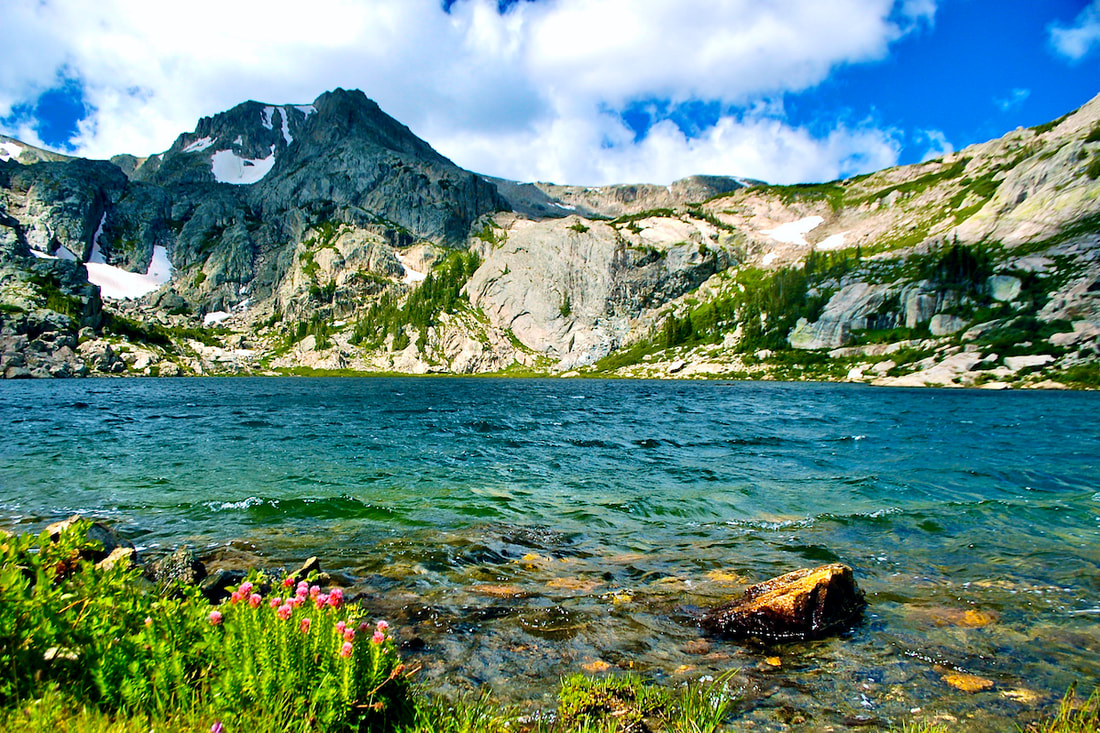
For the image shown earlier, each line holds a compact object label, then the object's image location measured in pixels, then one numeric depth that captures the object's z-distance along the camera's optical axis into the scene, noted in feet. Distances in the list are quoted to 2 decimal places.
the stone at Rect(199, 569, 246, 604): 32.87
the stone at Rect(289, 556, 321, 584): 36.83
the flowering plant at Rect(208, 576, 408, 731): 14.23
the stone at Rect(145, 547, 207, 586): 34.30
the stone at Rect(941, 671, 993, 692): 24.63
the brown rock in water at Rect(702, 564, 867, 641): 30.30
